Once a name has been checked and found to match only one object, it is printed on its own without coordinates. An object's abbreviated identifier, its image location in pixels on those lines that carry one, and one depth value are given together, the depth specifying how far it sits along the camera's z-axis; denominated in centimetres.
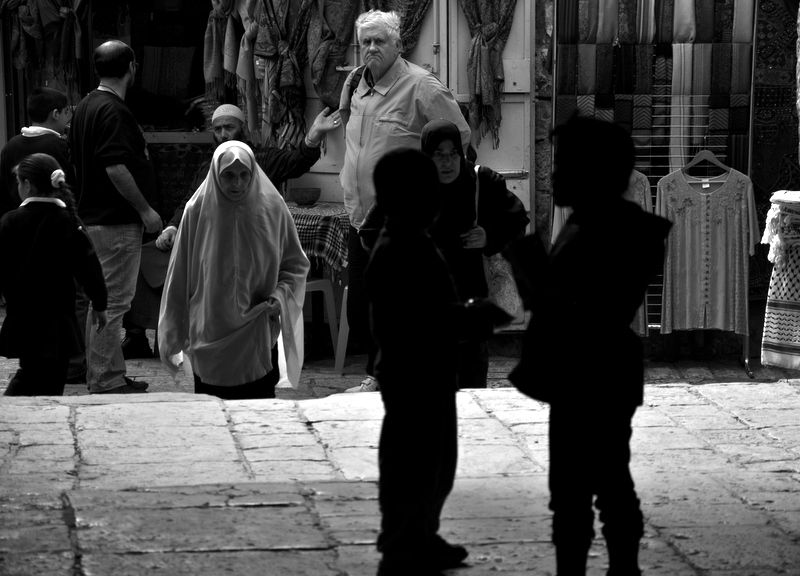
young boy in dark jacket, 1520
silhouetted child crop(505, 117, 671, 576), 648
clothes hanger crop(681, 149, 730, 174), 1584
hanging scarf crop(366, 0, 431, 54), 1641
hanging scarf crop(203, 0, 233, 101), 1783
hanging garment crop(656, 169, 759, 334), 1606
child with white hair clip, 1236
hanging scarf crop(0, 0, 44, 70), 2000
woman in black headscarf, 1102
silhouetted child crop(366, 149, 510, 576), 673
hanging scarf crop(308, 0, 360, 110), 1678
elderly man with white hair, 1358
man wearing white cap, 1637
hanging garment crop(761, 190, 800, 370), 1471
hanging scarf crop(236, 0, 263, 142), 1730
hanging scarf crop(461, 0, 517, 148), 1620
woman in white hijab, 1182
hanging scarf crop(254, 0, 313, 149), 1694
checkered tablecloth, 1642
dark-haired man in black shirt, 1430
